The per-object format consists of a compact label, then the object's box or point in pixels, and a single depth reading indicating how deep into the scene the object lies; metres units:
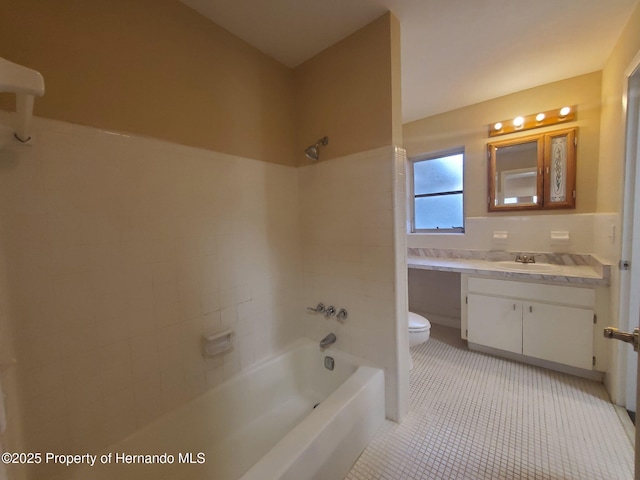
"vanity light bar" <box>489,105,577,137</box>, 2.12
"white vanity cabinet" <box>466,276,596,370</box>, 1.81
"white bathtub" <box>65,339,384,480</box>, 1.06
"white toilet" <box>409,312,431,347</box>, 1.94
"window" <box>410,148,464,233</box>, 2.79
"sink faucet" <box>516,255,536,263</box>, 2.30
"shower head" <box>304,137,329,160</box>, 1.74
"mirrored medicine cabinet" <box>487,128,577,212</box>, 2.15
